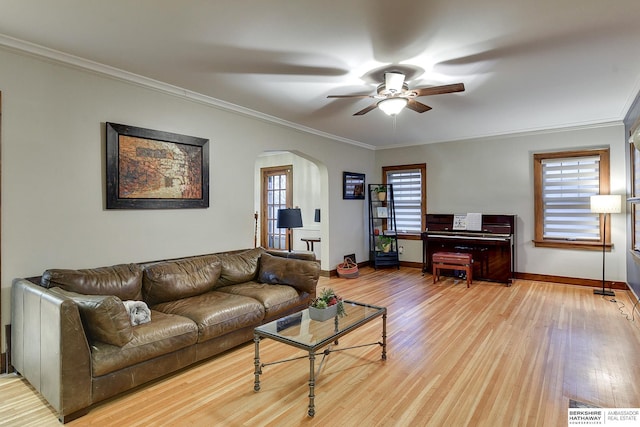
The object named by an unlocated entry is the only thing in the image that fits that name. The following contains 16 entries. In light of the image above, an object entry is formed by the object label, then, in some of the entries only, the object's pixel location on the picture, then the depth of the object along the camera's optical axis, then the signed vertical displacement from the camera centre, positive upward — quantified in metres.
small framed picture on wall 6.72 +0.44
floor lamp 4.92 +0.03
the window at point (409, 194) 7.14 +0.29
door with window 8.30 +0.21
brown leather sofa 2.16 -0.85
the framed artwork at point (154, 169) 3.31 +0.41
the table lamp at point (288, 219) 4.95 -0.15
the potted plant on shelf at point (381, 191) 7.36 +0.35
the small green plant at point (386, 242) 7.18 -0.68
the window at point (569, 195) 5.48 +0.20
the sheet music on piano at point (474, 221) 6.17 -0.24
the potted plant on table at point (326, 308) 2.80 -0.79
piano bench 5.68 -0.89
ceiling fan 3.21 +1.09
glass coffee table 2.30 -0.88
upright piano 5.79 -0.60
